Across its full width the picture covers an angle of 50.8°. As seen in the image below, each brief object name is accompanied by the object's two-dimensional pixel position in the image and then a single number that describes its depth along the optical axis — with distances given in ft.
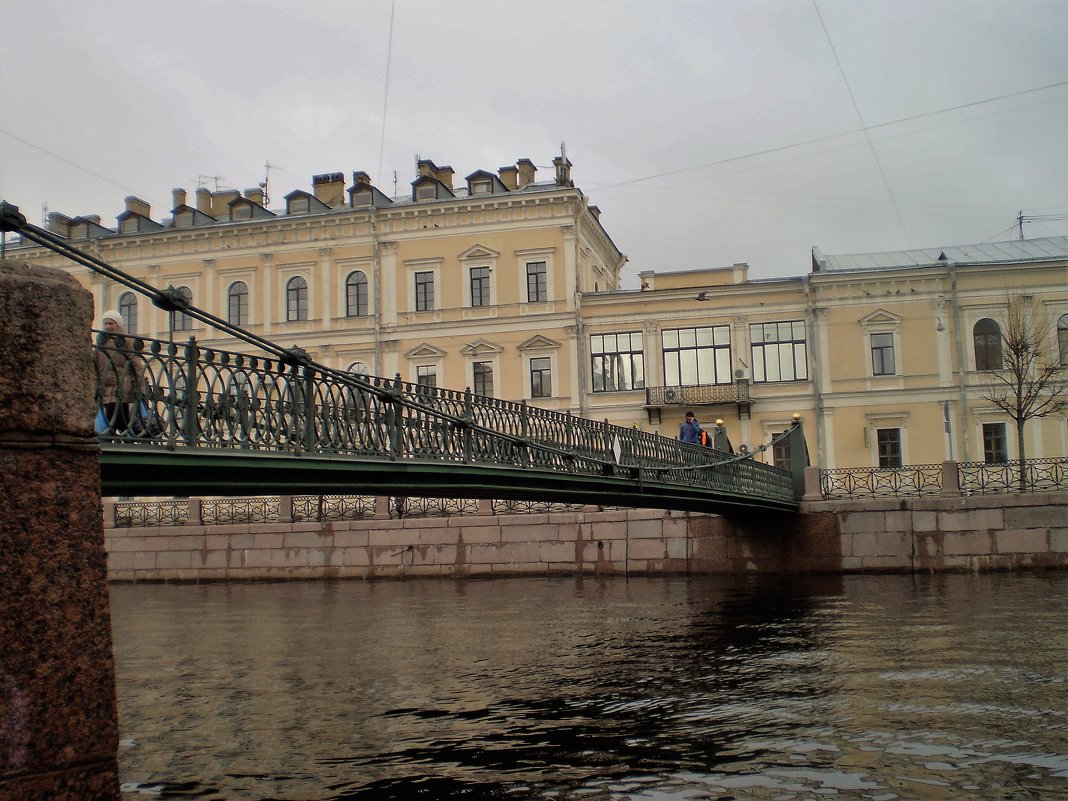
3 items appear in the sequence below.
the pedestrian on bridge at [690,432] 61.26
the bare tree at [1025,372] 83.56
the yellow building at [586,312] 94.68
